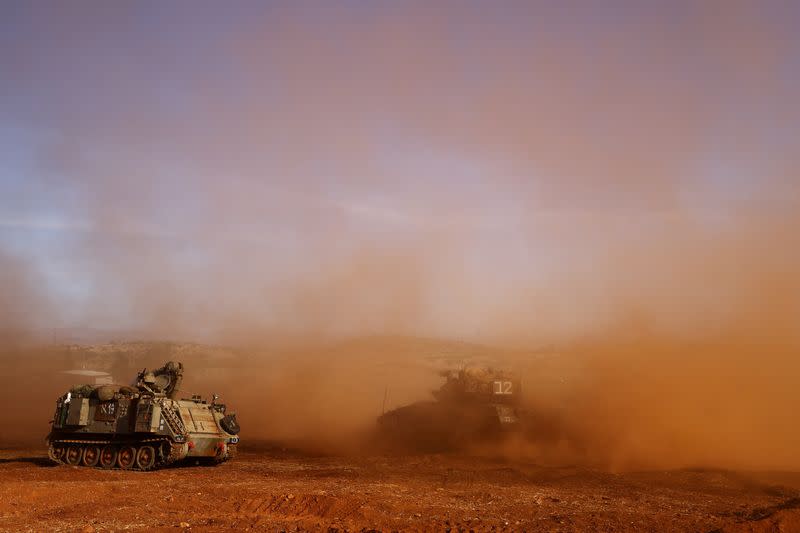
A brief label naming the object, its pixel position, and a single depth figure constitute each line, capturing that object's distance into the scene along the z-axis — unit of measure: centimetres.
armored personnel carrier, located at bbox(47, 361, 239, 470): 2181
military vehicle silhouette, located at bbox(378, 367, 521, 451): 3022
